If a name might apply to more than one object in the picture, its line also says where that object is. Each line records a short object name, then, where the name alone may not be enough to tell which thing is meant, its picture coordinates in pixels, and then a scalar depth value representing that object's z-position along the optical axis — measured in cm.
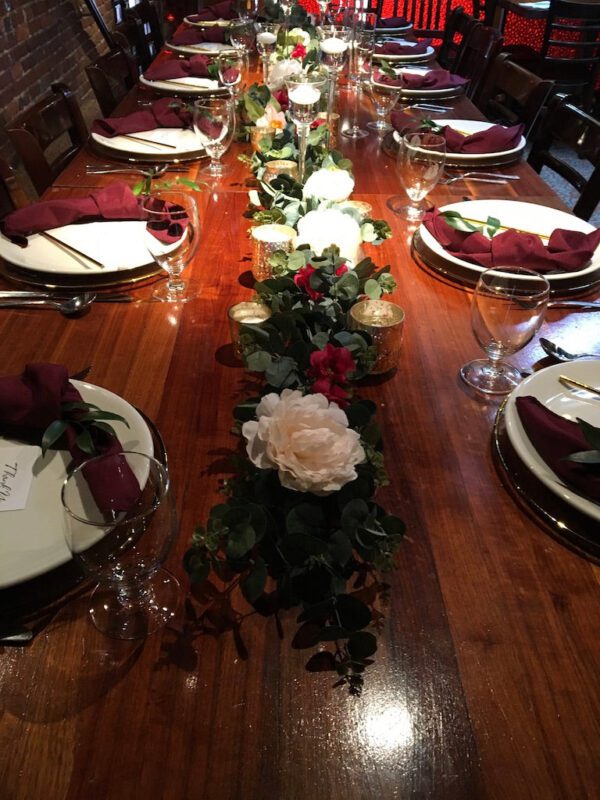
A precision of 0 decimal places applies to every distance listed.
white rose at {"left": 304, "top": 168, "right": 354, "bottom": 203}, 105
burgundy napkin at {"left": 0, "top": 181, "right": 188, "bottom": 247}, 106
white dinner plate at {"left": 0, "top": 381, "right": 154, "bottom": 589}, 55
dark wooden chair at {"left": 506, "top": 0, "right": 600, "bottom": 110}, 338
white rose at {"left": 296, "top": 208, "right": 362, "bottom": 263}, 90
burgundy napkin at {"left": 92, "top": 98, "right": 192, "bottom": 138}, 154
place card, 62
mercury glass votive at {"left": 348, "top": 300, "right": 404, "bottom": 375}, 81
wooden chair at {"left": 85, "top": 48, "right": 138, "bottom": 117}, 210
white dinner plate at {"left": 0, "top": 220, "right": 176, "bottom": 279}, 101
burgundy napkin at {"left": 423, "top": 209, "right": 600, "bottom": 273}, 101
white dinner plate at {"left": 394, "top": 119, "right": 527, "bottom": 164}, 150
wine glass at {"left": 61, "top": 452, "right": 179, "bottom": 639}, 53
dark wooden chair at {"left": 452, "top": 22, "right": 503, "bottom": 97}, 244
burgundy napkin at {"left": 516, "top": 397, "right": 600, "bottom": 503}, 62
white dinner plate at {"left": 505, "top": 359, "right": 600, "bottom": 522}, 64
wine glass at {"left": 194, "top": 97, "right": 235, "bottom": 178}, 132
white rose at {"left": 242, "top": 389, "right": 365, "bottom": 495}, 52
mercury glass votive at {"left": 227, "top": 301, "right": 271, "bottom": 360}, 82
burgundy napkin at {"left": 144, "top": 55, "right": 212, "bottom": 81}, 200
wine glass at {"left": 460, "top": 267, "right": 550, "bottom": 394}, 77
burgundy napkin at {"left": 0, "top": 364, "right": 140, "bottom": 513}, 67
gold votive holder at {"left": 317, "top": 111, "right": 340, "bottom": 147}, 166
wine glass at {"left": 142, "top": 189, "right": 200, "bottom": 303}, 98
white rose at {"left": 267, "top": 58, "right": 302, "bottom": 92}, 152
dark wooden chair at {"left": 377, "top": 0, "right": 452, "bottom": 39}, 335
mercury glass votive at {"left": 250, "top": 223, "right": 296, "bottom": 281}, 99
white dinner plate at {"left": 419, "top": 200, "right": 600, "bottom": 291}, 116
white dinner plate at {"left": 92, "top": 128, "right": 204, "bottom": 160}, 149
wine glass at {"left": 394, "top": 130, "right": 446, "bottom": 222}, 123
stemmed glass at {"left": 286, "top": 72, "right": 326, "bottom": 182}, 114
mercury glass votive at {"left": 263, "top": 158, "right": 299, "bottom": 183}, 124
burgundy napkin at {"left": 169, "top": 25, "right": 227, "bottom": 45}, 254
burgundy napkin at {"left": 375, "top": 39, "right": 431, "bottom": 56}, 250
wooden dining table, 45
